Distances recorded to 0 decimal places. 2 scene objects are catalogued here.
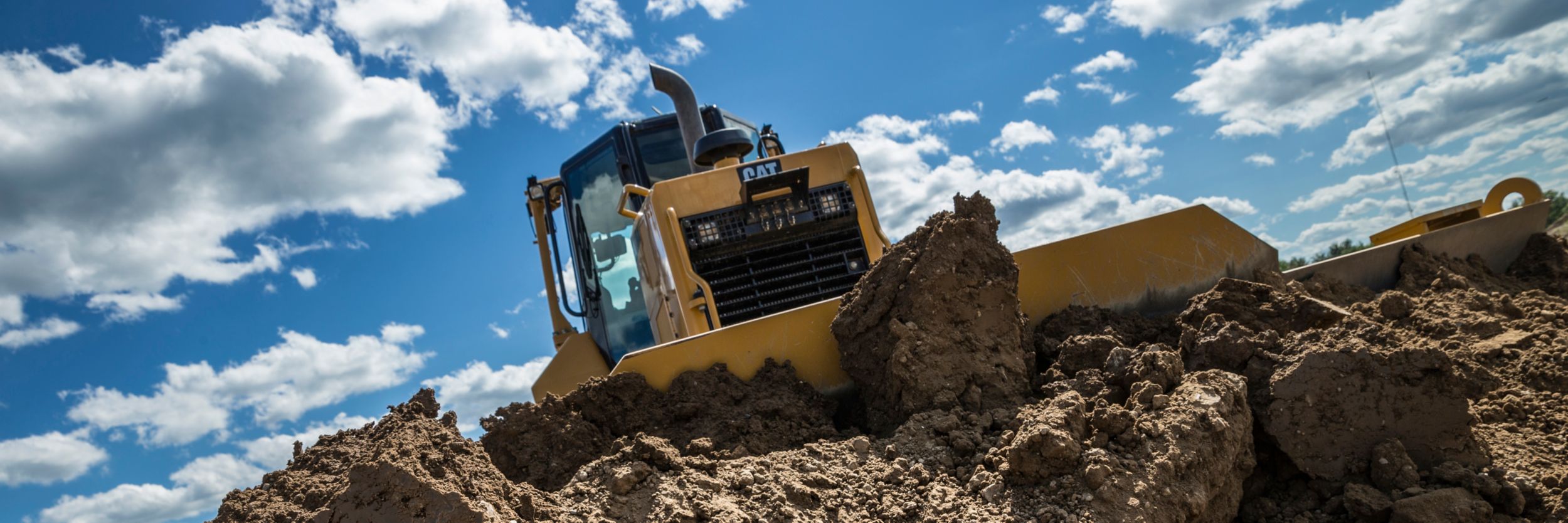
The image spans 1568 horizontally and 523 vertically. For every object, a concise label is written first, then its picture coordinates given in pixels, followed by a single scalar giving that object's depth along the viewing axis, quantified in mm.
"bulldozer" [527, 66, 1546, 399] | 4582
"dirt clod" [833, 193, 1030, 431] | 3707
